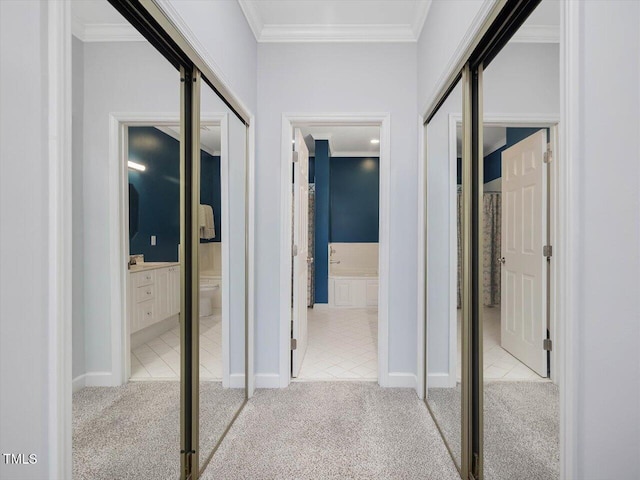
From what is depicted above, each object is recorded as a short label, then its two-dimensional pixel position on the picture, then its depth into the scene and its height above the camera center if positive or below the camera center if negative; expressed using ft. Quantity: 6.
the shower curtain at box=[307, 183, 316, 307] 17.43 -0.41
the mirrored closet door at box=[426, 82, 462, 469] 5.70 -0.68
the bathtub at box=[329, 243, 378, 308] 17.79 -2.14
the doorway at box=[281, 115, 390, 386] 8.43 -0.84
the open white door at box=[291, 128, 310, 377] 8.86 -0.41
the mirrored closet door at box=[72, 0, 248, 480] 2.93 -0.19
